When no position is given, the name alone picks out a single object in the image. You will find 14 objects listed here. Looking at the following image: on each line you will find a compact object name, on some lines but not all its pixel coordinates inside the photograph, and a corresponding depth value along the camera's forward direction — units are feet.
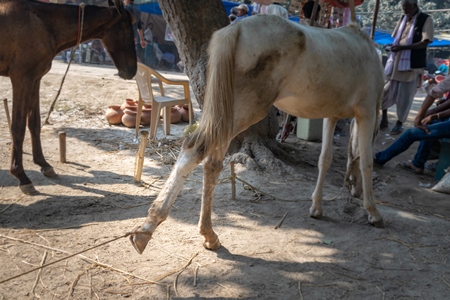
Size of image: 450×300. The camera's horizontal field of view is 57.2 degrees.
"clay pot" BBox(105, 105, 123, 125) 25.73
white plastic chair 22.76
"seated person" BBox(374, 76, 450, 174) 18.16
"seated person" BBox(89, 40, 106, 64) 62.39
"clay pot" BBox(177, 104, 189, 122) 27.40
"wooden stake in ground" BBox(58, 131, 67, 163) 17.70
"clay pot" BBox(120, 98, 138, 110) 26.16
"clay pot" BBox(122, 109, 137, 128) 25.22
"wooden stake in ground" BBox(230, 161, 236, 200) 14.02
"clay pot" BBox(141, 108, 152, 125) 25.27
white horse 9.30
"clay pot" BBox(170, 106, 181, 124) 26.63
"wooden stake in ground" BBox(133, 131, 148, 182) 15.39
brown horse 13.98
